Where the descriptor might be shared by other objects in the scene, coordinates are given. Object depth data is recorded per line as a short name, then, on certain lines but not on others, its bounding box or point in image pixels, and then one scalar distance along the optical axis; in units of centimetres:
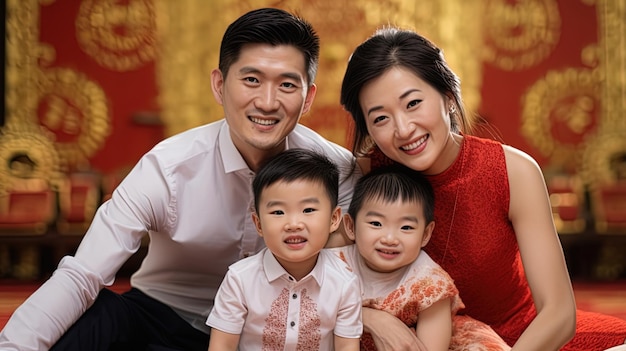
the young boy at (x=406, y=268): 172
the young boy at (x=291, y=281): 164
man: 173
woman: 177
